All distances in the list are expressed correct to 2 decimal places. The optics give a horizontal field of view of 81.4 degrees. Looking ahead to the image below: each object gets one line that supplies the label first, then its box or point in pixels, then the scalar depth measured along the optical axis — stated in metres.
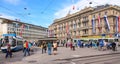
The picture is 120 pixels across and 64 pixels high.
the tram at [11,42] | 10.85
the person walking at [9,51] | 7.64
